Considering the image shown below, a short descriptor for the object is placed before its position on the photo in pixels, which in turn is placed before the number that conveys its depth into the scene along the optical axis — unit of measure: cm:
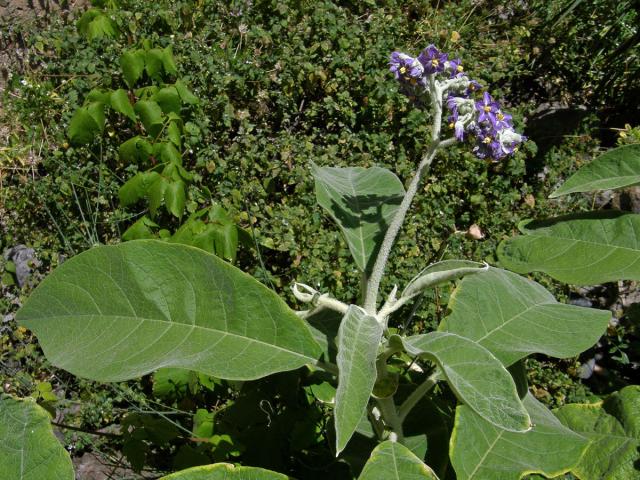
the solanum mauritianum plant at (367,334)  86
